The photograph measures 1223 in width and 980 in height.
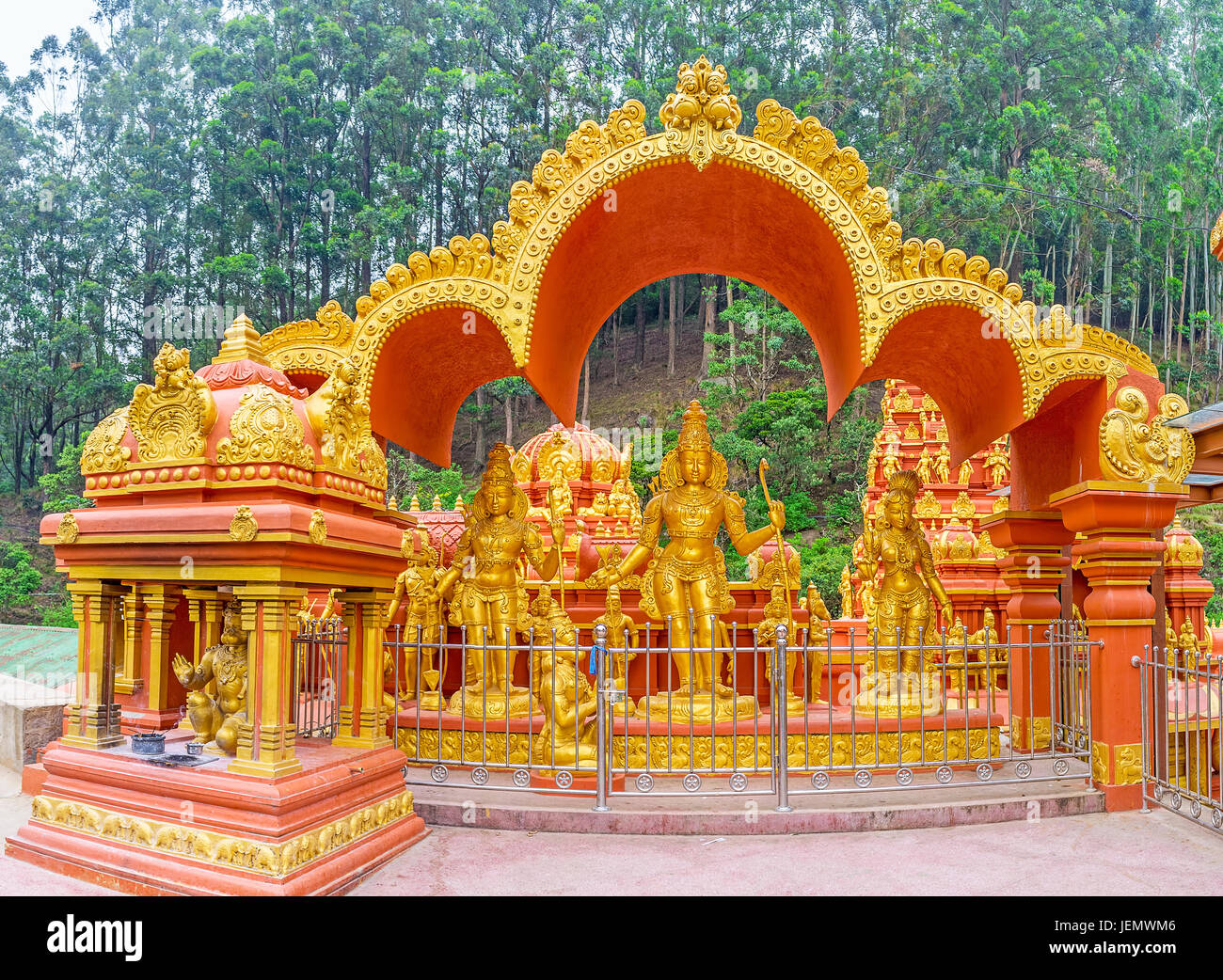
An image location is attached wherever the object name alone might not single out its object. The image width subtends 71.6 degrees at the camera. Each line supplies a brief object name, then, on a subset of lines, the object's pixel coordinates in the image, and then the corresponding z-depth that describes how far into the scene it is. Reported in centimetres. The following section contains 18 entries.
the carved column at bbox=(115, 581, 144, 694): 651
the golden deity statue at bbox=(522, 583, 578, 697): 740
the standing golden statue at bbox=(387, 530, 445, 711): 843
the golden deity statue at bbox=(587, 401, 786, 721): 757
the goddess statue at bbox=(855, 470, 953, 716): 783
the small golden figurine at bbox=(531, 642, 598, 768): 612
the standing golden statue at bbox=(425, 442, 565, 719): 776
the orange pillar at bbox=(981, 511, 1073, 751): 787
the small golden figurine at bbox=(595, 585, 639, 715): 766
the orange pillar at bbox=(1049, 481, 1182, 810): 644
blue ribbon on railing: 593
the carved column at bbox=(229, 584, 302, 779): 457
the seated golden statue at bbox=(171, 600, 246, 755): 515
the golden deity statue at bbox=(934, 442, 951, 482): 1564
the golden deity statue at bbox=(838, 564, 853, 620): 1527
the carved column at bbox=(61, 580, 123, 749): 513
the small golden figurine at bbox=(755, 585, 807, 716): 753
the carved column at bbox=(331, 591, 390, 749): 557
